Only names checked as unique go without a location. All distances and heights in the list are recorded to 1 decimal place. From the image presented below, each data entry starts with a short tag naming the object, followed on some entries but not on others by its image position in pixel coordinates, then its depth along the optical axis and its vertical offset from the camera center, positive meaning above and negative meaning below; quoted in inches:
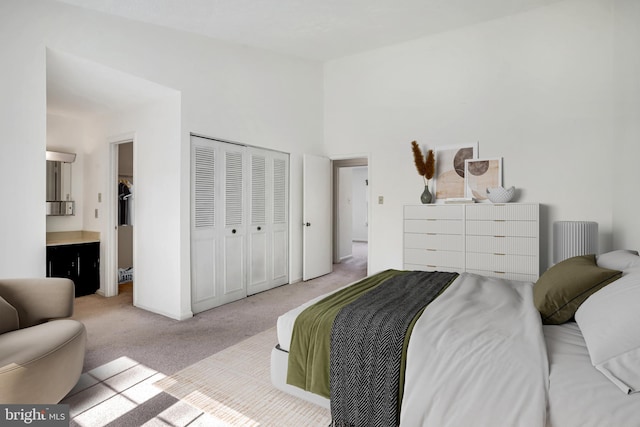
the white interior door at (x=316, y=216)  193.3 -4.2
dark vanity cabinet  150.4 -25.4
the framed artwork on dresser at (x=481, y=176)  162.6 +16.2
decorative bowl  151.6 +6.6
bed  44.5 -23.4
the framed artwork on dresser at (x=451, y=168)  169.8 +21.0
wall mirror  161.6 +13.0
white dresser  141.1 -13.6
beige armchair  60.4 -27.2
